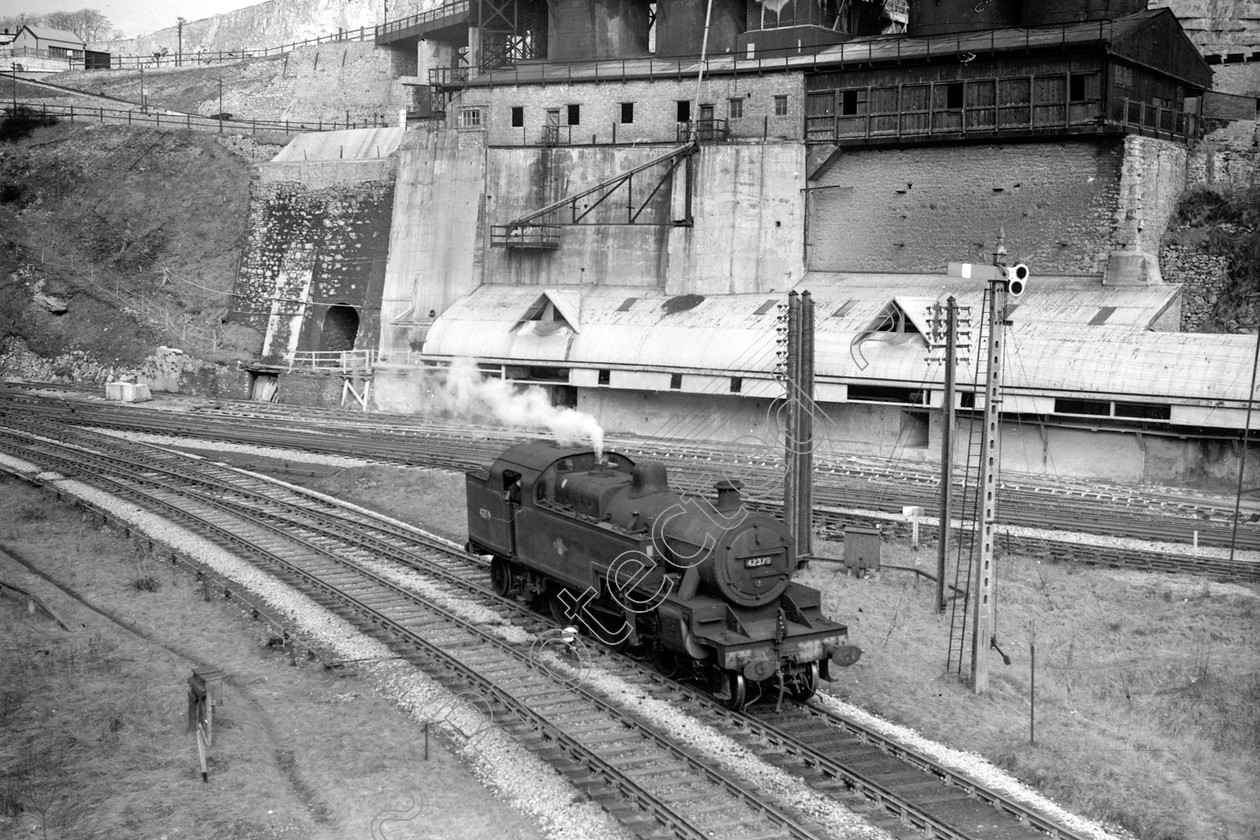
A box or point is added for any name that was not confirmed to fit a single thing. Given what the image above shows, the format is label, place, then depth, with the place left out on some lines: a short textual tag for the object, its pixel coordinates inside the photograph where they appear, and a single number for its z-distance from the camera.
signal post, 18.50
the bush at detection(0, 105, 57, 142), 63.56
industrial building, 37.81
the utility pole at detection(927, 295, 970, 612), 22.91
